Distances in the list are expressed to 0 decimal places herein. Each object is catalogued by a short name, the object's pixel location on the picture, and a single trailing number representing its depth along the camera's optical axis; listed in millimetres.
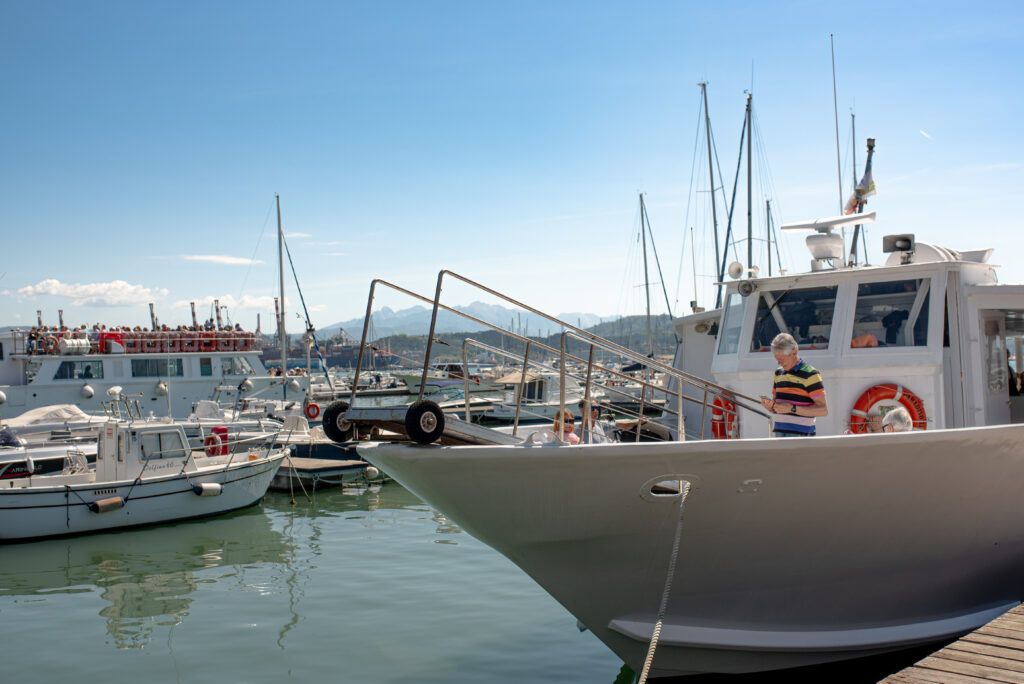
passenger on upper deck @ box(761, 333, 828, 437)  5742
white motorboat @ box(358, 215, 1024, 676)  5414
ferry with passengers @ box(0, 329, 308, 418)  27172
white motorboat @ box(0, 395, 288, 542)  14141
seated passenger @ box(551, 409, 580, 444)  6232
